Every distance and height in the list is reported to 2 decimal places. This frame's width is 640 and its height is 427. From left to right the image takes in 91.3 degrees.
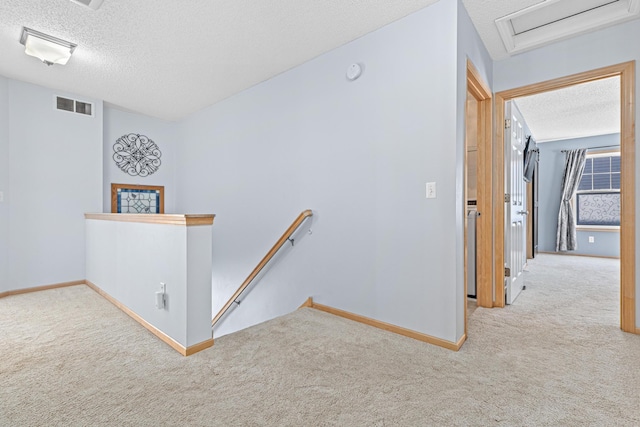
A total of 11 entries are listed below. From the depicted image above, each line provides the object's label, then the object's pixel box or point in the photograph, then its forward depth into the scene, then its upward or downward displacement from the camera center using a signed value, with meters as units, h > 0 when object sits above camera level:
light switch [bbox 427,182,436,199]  2.13 +0.15
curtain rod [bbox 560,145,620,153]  5.92 +1.26
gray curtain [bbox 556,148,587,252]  6.21 +0.27
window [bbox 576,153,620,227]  6.06 +0.39
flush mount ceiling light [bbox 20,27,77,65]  2.49 +1.39
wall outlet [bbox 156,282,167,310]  2.14 -0.58
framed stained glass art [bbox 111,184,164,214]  4.44 +0.22
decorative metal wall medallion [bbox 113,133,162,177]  4.48 +0.88
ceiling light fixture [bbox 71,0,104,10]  2.12 +1.44
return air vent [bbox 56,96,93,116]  3.74 +1.32
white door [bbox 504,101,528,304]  2.96 +0.08
